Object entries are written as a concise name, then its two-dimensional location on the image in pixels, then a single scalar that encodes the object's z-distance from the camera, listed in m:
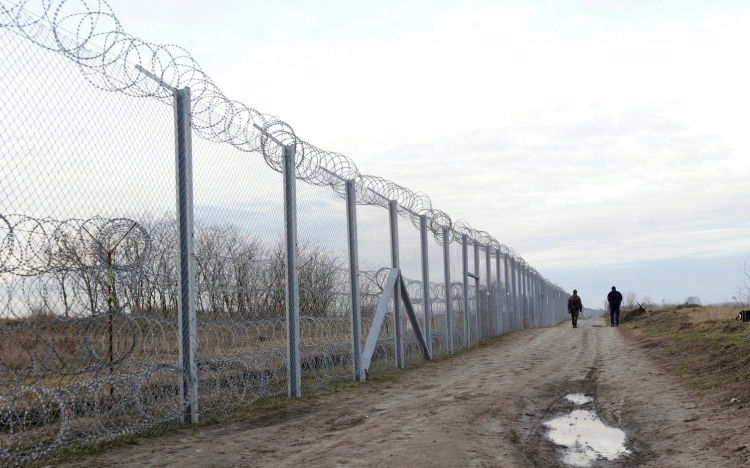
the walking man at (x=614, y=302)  25.33
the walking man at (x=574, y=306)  26.20
